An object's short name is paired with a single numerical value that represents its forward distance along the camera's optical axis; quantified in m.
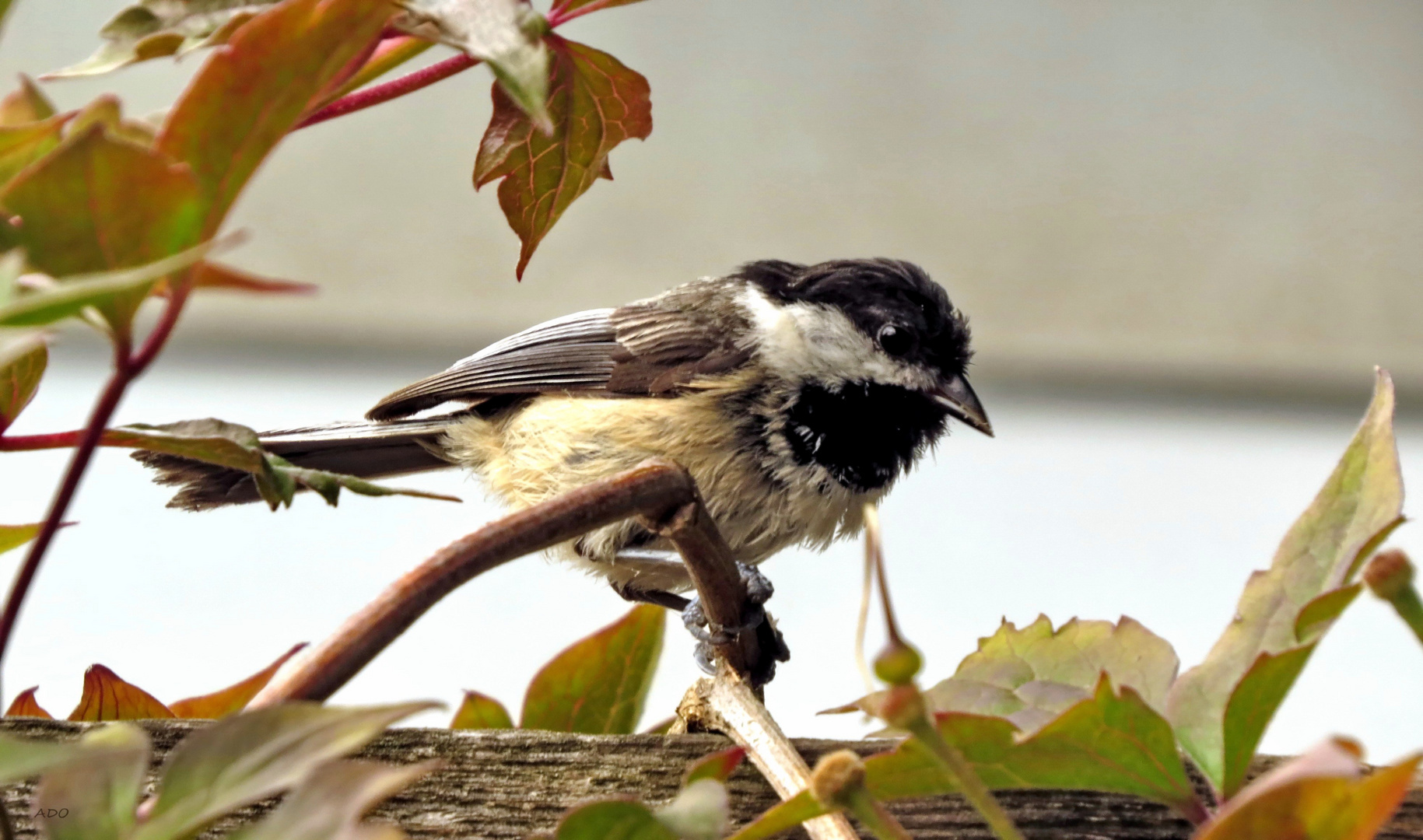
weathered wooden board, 2.75
